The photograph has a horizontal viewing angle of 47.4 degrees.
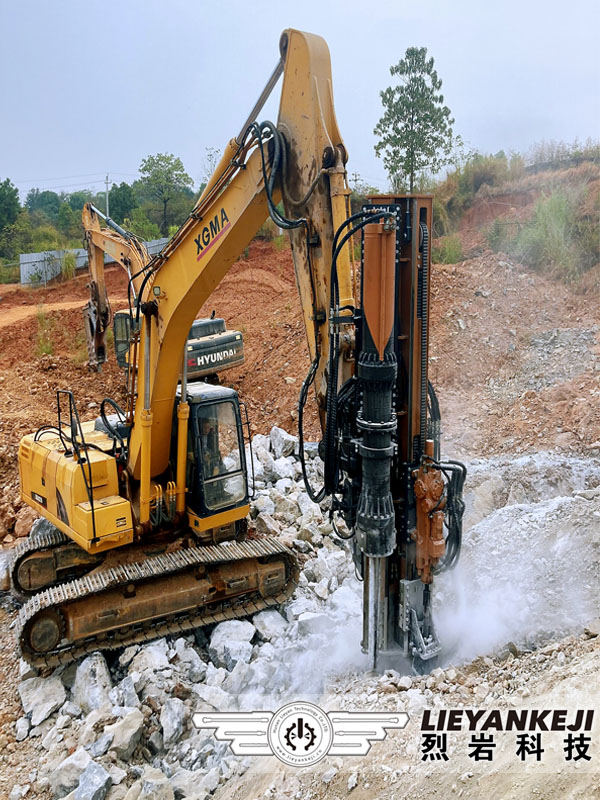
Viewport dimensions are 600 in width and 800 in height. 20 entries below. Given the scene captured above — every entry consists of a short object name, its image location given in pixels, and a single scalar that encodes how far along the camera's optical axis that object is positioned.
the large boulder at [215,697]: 4.61
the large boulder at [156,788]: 3.72
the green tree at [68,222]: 28.02
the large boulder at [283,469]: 8.09
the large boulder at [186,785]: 3.80
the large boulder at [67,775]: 3.98
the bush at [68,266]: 20.44
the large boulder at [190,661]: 5.07
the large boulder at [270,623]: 5.59
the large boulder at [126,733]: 4.16
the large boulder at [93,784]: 3.79
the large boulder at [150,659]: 5.07
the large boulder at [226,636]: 5.31
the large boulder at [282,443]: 8.74
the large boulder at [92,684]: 4.91
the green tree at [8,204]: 26.72
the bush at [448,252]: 15.37
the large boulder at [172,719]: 4.34
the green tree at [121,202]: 27.50
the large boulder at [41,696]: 4.84
